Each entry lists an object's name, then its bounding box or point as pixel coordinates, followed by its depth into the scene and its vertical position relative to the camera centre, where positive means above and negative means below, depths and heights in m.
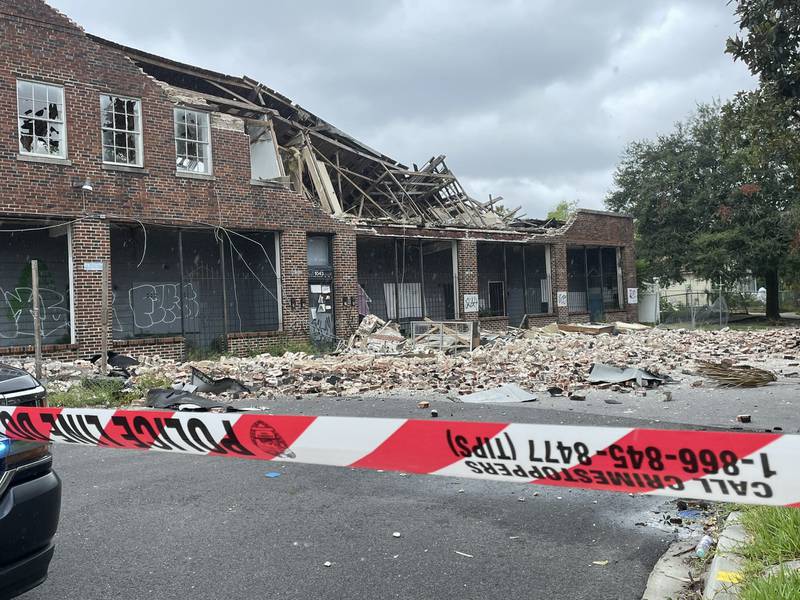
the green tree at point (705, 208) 28.25 +4.00
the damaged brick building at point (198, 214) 14.30 +2.57
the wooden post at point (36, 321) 10.25 -0.06
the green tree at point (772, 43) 9.05 +3.56
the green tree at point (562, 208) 74.38 +10.73
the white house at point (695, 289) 32.76 +0.26
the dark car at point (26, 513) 2.71 -0.85
